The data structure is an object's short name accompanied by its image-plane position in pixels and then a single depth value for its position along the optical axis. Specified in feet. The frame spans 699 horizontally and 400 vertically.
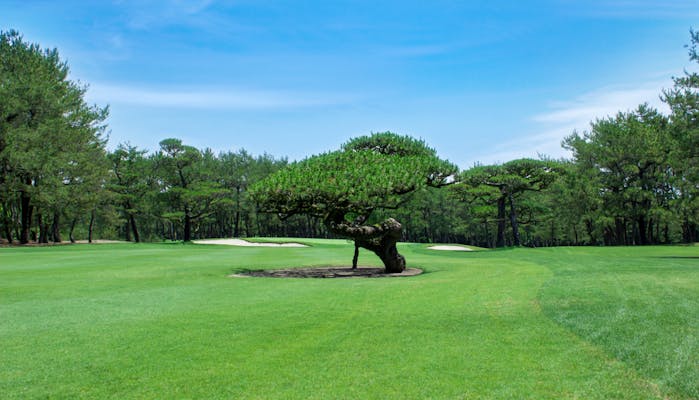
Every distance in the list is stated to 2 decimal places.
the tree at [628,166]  132.46
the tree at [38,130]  111.96
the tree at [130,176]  202.28
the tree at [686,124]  71.15
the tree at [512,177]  115.55
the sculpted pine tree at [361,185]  51.80
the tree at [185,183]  177.27
